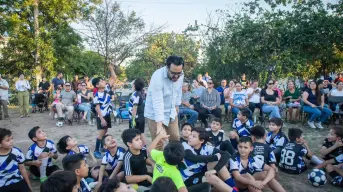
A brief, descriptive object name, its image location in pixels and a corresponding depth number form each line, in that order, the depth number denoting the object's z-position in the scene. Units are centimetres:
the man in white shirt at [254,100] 784
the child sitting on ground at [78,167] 279
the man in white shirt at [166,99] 327
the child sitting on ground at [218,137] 447
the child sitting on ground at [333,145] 405
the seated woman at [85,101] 848
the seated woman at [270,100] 734
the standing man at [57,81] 1116
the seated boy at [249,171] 325
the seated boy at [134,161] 314
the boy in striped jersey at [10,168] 310
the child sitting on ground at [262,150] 359
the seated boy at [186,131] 394
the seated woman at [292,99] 814
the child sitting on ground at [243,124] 511
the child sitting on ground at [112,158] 355
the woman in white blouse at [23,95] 1009
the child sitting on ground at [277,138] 445
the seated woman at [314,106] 737
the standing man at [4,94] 951
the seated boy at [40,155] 386
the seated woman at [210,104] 727
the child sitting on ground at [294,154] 409
